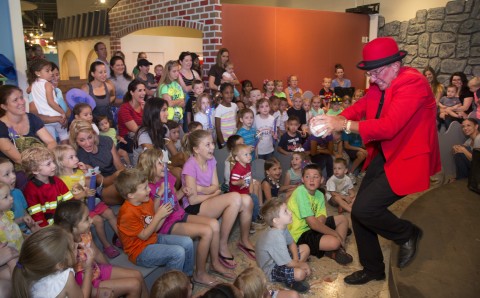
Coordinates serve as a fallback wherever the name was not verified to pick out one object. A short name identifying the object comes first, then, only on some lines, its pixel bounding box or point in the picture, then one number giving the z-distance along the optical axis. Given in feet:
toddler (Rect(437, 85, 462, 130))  21.75
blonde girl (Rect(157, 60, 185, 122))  17.26
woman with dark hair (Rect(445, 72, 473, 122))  21.58
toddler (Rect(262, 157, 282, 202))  15.53
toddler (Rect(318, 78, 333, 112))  26.11
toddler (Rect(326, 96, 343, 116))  21.33
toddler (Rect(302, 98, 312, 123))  21.03
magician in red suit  8.84
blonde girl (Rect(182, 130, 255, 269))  11.34
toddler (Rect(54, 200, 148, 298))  7.76
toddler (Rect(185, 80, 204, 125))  18.54
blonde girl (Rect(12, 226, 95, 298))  6.47
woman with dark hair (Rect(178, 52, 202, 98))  19.39
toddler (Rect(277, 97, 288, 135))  20.56
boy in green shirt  11.63
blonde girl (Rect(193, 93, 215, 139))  17.42
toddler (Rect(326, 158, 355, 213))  15.65
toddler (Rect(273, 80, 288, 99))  23.61
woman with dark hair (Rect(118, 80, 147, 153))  15.17
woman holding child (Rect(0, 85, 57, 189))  10.75
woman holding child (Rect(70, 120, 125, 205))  11.71
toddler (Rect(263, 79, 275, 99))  22.90
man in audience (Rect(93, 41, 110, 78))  20.97
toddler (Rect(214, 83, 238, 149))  17.78
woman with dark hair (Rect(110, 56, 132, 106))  18.81
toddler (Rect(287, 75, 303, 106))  24.57
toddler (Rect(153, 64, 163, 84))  26.45
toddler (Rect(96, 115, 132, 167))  14.92
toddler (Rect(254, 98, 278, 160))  17.89
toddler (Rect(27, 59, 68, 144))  14.14
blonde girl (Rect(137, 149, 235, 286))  10.34
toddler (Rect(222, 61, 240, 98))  21.26
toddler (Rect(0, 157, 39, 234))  8.76
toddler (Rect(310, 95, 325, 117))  21.18
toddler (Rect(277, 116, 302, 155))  18.16
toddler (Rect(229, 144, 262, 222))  13.09
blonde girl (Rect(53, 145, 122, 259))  10.13
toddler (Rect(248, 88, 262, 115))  20.53
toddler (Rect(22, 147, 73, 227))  9.18
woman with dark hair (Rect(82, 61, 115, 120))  16.11
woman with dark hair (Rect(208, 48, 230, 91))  21.31
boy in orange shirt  9.27
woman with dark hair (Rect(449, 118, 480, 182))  17.34
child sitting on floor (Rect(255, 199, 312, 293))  9.99
